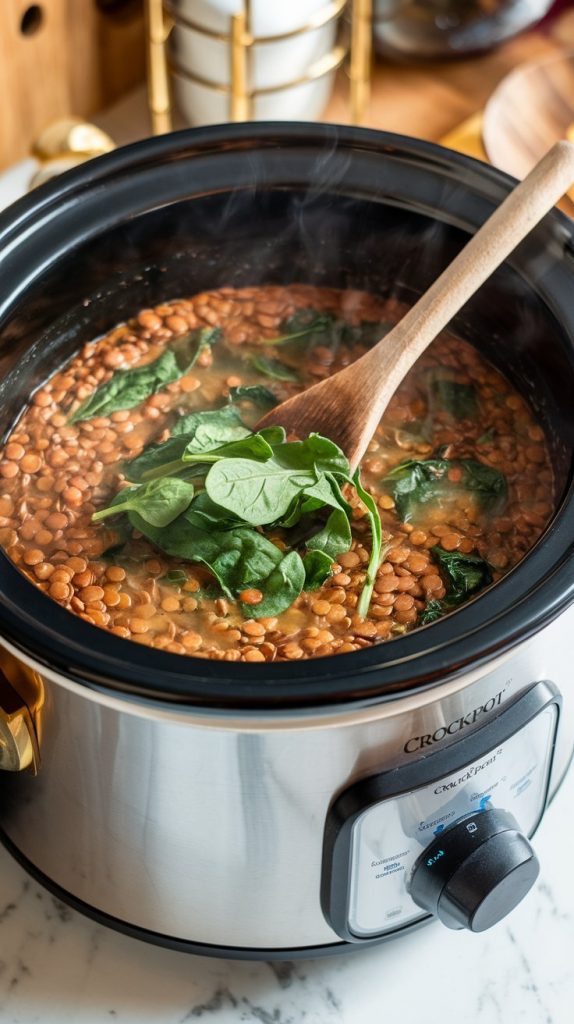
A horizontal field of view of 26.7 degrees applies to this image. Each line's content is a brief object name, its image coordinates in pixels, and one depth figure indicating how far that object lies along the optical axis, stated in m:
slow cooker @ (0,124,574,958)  0.98
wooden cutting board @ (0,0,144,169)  1.90
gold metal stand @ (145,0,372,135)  1.80
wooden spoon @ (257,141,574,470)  1.27
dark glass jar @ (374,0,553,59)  2.18
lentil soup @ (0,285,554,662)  1.20
